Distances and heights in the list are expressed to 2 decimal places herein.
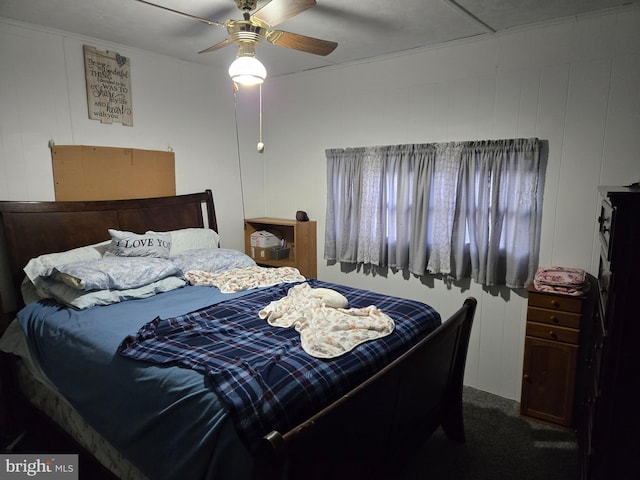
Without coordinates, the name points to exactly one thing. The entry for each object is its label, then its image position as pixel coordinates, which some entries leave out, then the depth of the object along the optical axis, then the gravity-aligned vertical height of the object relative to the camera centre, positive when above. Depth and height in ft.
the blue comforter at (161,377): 4.59 -2.67
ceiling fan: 6.33 +2.53
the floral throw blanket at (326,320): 5.83 -2.31
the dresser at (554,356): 8.20 -3.65
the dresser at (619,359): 5.04 -2.31
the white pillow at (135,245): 9.06 -1.49
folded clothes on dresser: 8.11 -2.06
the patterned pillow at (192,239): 10.65 -1.62
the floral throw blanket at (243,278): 8.96 -2.27
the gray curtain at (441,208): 9.20 -0.74
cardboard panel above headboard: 9.44 +0.17
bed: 4.55 -2.54
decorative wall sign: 9.70 +2.30
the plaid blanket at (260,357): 4.59 -2.41
